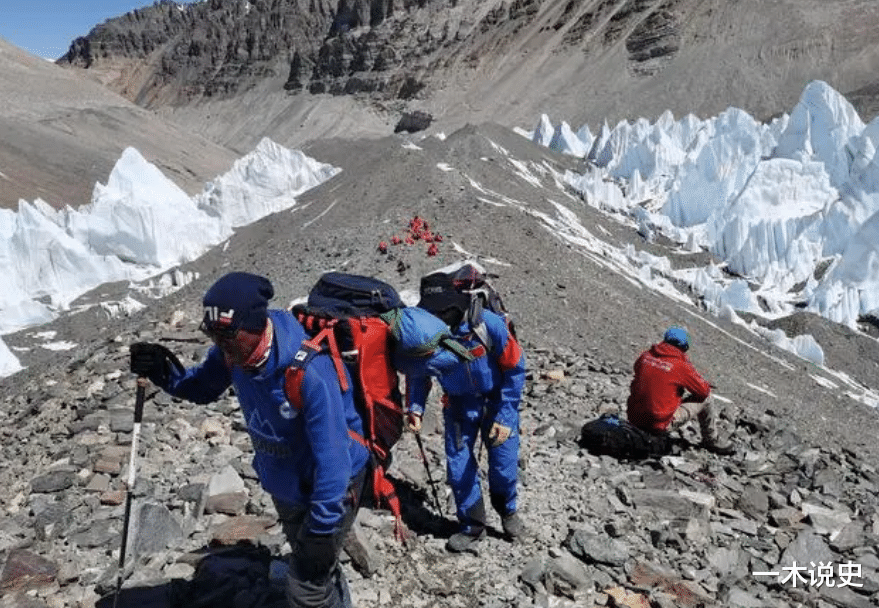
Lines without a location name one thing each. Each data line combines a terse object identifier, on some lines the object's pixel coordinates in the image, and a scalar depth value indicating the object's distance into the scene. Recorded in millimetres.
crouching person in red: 6641
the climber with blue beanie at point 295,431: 2969
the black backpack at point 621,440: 6574
